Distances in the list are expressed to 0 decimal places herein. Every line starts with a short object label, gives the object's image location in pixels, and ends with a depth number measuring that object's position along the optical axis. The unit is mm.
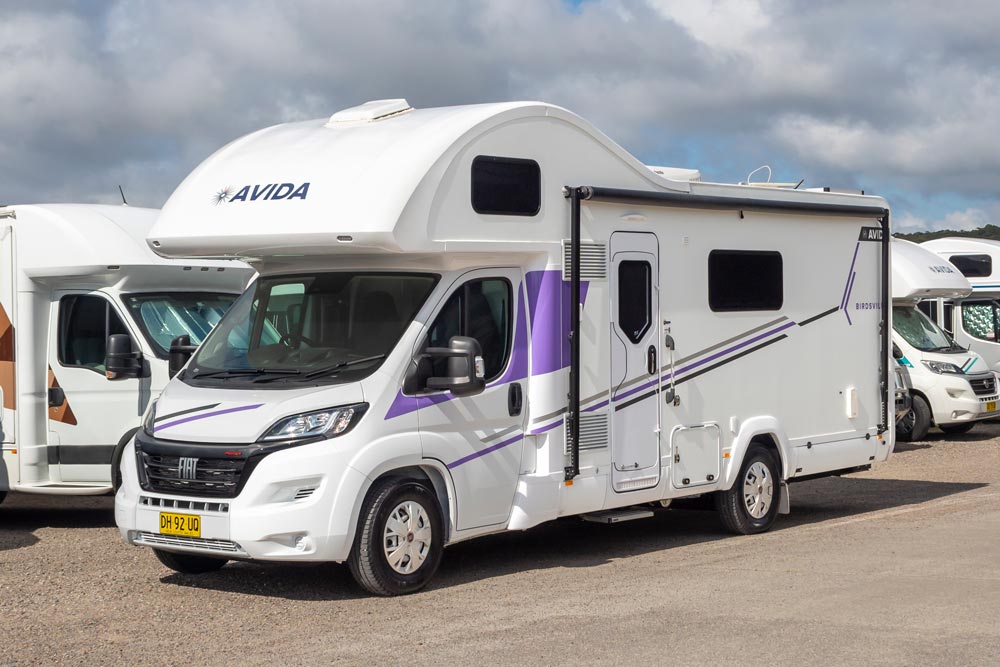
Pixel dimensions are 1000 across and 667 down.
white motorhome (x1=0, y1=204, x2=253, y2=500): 12000
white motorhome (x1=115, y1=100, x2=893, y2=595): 8523
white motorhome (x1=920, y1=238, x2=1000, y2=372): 22750
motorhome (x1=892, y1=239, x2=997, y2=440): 19750
